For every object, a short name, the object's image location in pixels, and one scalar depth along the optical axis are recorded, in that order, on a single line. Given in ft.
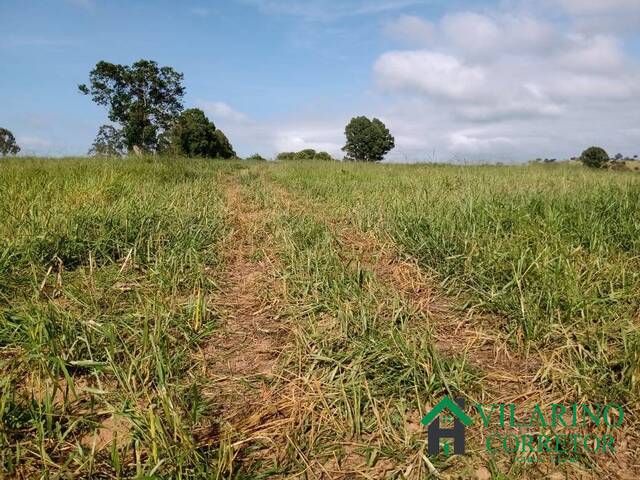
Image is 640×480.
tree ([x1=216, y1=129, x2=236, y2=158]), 164.96
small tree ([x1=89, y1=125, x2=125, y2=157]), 126.05
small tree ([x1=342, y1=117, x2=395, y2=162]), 204.74
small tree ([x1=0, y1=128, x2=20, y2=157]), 206.28
